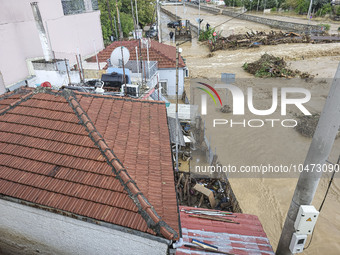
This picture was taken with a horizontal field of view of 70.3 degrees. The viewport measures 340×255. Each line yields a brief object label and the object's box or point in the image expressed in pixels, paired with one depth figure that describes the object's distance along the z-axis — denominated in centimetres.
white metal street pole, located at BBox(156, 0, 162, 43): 2997
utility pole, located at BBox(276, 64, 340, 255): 530
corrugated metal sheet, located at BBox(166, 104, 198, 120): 1579
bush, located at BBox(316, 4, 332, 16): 5878
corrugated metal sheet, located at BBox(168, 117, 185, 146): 1280
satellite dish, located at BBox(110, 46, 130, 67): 1281
